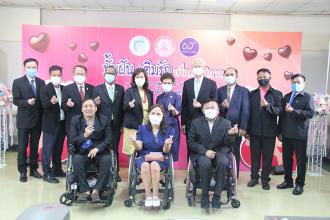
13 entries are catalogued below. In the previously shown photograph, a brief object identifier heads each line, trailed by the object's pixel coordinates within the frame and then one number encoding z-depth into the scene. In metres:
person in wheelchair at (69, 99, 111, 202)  3.75
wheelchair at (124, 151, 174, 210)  3.78
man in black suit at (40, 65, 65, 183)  4.54
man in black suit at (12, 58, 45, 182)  4.59
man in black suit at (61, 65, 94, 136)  4.55
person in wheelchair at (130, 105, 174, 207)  3.78
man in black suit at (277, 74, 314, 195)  4.39
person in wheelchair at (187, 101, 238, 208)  3.76
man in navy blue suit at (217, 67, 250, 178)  4.59
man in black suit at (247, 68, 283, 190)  4.58
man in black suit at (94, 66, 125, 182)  4.60
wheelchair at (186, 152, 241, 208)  3.84
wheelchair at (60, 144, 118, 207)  3.75
